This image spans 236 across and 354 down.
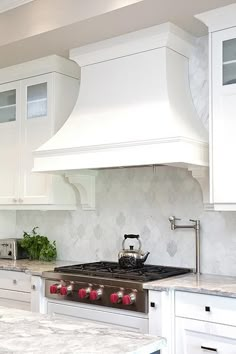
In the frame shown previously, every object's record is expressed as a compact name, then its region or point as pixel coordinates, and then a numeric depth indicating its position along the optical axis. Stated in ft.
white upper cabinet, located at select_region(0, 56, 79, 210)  12.62
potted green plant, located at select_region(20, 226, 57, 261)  13.46
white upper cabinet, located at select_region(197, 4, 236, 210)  9.23
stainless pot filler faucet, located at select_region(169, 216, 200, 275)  10.59
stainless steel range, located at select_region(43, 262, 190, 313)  9.32
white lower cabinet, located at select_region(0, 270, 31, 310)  11.65
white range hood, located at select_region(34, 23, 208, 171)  9.66
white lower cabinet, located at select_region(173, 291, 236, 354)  8.36
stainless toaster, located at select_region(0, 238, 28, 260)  13.88
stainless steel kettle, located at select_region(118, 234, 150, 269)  10.96
